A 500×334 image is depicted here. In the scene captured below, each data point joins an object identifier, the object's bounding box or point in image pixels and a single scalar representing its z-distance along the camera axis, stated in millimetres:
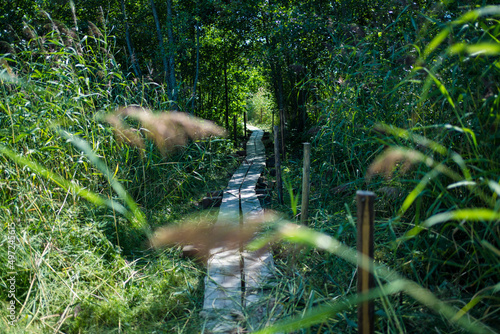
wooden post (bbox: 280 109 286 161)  5840
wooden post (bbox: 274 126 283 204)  3688
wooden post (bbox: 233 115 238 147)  8220
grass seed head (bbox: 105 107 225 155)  3092
